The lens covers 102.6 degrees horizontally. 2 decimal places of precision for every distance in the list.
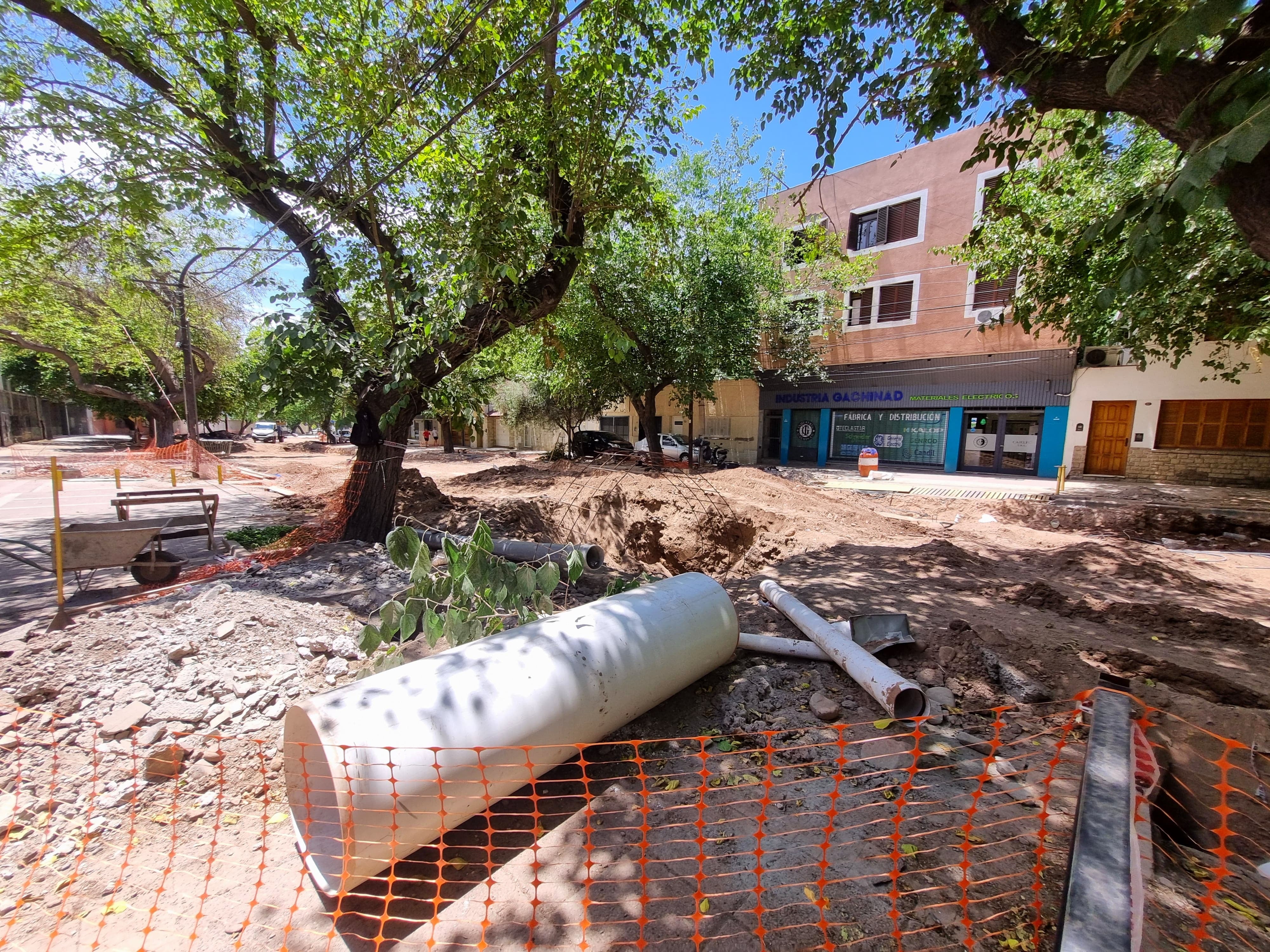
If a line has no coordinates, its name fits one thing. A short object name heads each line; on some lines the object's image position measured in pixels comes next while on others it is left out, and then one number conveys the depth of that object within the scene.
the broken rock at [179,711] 3.05
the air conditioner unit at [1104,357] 14.52
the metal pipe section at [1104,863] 1.12
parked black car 22.19
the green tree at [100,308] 6.19
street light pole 11.46
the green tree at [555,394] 17.34
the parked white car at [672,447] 19.81
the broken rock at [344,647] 3.84
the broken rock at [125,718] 2.93
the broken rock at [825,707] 3.05
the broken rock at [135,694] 3.14
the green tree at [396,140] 5.13
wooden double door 15.01
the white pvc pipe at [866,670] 2.92
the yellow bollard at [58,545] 4.16
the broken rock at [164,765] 2.77
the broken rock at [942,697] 3.12
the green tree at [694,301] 13.91
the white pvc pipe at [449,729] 2.07
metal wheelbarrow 4.61
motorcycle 20.30
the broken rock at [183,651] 3.46
